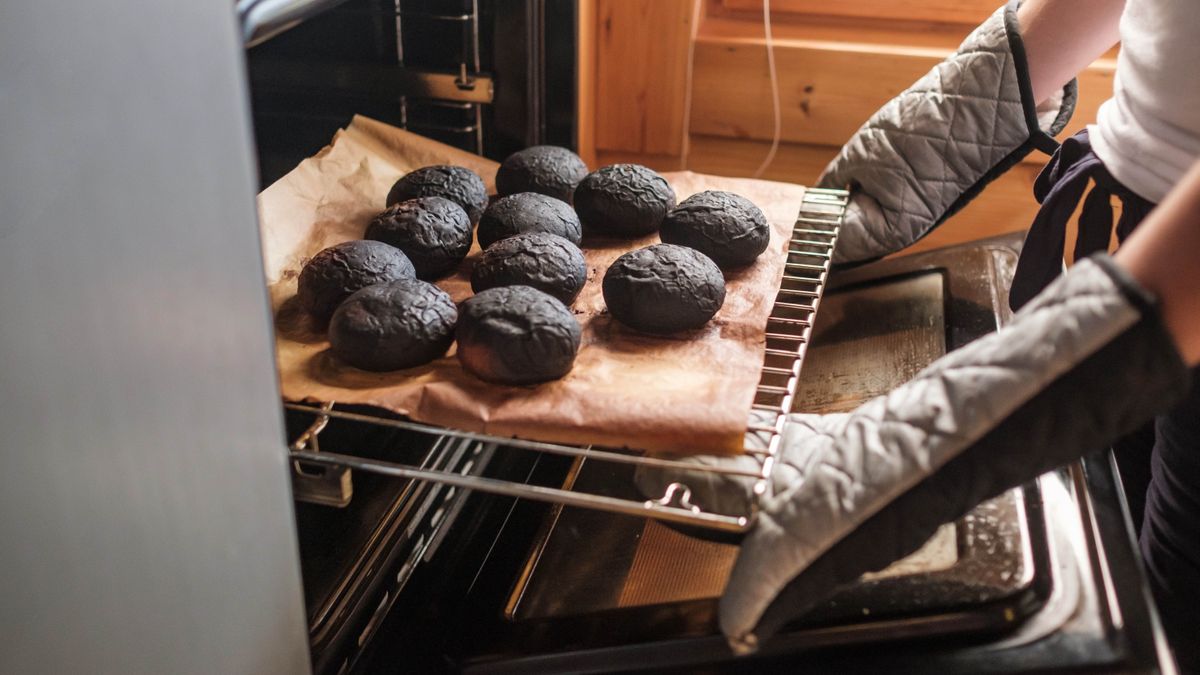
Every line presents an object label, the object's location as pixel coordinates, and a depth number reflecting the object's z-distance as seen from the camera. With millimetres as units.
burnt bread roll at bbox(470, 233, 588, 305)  998
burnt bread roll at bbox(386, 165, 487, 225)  1182
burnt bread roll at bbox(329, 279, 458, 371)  883
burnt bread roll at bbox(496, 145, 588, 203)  1225
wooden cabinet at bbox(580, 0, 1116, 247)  1504
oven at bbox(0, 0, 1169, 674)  506
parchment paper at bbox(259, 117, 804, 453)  807
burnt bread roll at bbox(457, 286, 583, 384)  851
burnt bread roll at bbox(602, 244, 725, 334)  953
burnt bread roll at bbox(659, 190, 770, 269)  1093
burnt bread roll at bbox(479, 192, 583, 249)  1116
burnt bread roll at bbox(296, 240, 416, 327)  977
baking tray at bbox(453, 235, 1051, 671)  752
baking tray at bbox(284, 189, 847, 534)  720
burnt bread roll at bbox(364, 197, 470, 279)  1068
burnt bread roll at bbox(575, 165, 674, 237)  1163
